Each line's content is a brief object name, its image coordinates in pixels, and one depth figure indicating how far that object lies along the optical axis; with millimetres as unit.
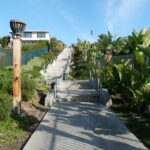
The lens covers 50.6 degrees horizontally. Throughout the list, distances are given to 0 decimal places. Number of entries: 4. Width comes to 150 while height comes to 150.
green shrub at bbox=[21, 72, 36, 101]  6066
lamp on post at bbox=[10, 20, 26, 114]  5067
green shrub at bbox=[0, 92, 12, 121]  4340
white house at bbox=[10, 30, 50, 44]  46011
